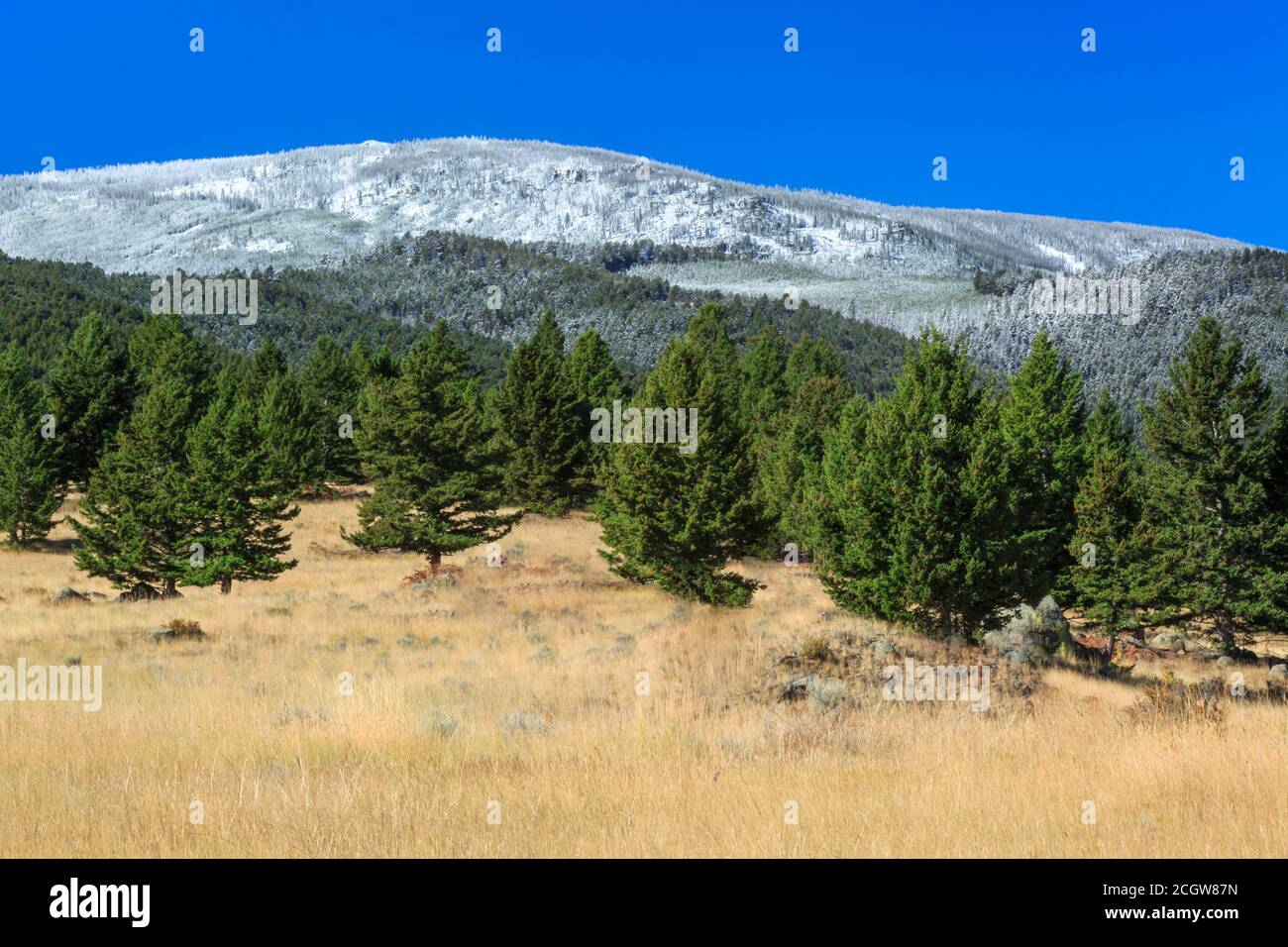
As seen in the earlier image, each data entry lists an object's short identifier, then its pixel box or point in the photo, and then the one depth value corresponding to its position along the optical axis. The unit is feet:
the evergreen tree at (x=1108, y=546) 114.93
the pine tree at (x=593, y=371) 207.31
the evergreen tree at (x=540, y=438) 177.37
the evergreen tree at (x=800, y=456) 158.10
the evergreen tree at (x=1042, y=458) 89.35
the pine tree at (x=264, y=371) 209.05
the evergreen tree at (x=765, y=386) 227.05
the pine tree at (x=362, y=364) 231.91
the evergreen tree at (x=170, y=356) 196.85
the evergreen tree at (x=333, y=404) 206.59
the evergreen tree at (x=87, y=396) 166.30
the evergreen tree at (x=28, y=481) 140.15
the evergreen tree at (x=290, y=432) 174.29
